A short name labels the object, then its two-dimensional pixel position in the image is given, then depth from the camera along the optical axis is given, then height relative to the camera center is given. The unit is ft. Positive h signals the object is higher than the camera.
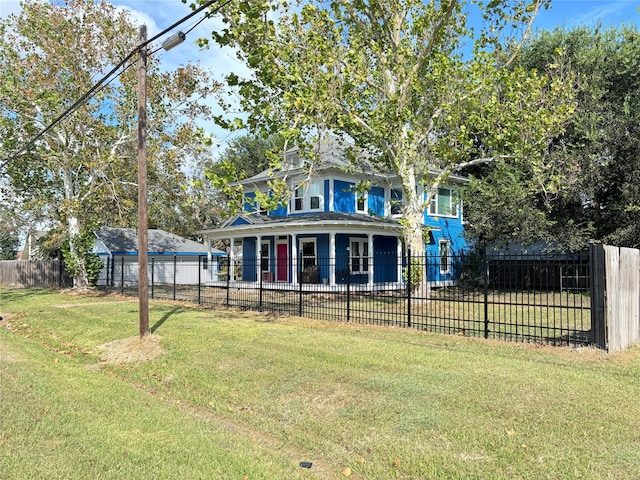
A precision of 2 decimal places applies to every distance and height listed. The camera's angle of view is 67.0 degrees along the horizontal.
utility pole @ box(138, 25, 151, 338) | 33.42 +4.79
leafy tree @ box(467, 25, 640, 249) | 69.15 +14.53
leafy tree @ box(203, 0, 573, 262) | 43.16 +16.96
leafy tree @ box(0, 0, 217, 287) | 69.00 +21.22
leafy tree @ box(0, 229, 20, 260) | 195.97 +4.55
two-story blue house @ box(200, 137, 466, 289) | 74.33 +4.58
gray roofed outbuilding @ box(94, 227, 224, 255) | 105.29 +3.20
